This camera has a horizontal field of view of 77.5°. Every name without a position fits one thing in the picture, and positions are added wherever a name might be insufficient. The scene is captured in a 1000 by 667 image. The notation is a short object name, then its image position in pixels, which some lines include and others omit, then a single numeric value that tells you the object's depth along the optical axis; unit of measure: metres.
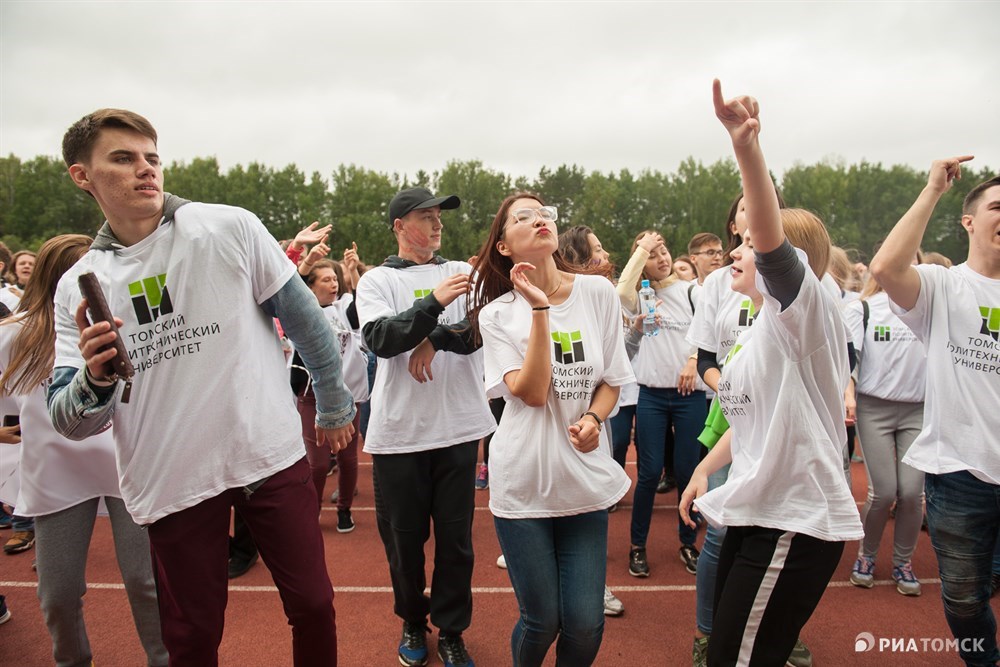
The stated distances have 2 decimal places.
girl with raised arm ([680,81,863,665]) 2.31
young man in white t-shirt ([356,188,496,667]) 3.57
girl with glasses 2.62
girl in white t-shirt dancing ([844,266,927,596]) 4.44
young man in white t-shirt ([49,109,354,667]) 2.28
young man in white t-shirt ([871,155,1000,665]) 2.80
